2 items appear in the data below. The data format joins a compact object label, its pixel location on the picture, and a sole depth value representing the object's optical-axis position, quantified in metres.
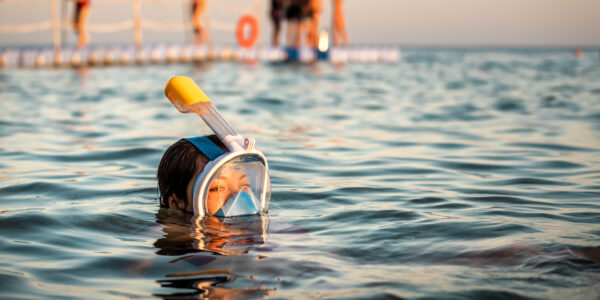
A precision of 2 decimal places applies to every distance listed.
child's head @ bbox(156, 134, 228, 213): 3.61
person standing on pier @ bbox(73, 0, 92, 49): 26.72
